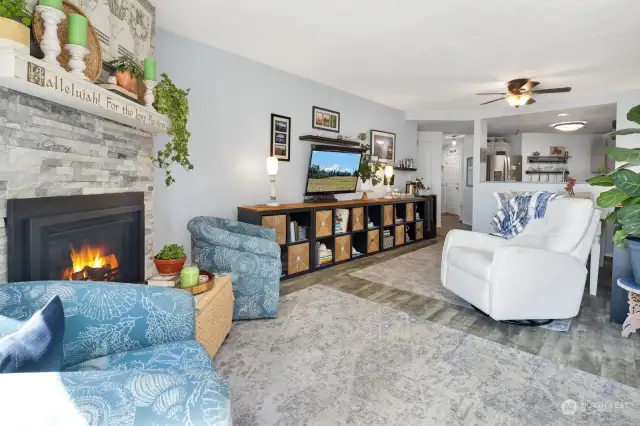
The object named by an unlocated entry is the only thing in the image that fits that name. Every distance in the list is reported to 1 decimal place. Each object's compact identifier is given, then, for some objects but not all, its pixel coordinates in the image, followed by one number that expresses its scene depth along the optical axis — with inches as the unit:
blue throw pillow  27.4
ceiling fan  170.6
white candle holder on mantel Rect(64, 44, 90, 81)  59.7
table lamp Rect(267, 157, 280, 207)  150.3
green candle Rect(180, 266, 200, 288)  81.2
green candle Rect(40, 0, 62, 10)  54.2
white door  397.7
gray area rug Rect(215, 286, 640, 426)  61.6
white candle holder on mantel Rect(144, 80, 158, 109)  88.3
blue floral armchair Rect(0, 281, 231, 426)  26.2
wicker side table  74.4
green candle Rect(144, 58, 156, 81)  87.3
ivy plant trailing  94.0
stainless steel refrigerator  331.3
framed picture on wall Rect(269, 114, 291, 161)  160.1
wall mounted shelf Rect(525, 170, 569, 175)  338.1
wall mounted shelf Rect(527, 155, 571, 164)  337.4
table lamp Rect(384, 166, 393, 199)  218.7
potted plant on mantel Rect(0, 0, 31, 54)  48.3
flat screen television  176.9
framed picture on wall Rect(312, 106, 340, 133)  179.9
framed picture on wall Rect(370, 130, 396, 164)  221.8
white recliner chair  96.0
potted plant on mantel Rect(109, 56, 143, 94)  78.4
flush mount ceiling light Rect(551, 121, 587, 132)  255.8
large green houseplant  84.8
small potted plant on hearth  85.0
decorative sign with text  51.4
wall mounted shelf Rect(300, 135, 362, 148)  171.2
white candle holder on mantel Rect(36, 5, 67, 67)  54.4
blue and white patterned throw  118.6
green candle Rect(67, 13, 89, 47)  59.4
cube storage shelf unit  145.8
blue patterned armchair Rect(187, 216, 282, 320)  103.5
